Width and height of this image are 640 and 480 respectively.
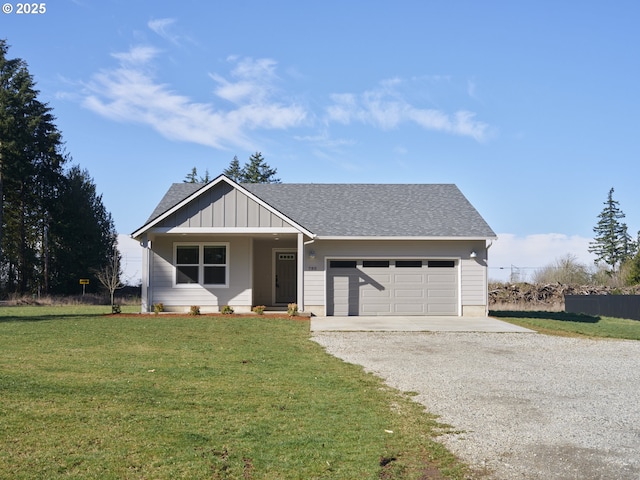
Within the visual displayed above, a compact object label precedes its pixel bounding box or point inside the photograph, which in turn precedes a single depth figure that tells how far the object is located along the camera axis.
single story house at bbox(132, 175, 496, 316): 21.12
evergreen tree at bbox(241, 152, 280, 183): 53.03
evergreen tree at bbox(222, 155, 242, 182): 54.53
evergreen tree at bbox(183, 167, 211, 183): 57.53
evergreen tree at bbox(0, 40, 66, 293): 36.44
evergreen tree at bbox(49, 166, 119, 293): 38.88
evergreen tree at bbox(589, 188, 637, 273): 55.94
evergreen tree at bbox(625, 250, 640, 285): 32.16
